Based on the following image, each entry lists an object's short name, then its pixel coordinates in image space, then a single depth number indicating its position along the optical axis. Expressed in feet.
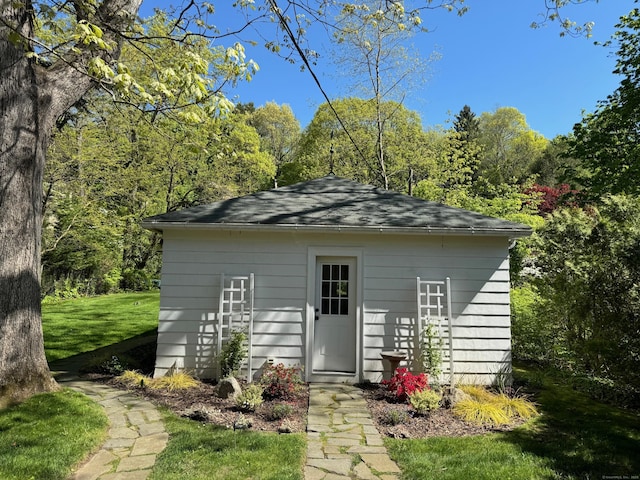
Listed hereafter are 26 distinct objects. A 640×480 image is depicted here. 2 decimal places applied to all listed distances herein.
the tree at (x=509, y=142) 109.70
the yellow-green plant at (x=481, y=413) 15.61
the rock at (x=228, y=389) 17.51
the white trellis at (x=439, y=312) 20.15
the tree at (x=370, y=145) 66.90
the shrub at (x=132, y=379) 19.36
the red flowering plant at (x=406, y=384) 17.70
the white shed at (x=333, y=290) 20.83
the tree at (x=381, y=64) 53.31
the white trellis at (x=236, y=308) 20.20
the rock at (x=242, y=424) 14.38
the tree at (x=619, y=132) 35.42
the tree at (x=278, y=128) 99.96
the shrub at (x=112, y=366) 21.38
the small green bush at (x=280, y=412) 15.49
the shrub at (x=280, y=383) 18.02
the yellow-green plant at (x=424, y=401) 16.24
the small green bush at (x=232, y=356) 19.85
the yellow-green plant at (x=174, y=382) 18.89
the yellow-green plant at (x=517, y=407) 16.40
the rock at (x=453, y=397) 17.26
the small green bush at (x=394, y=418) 15.37
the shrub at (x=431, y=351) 19.65
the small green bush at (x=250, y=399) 16.10
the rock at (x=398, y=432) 14.19
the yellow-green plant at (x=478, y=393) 17.88
